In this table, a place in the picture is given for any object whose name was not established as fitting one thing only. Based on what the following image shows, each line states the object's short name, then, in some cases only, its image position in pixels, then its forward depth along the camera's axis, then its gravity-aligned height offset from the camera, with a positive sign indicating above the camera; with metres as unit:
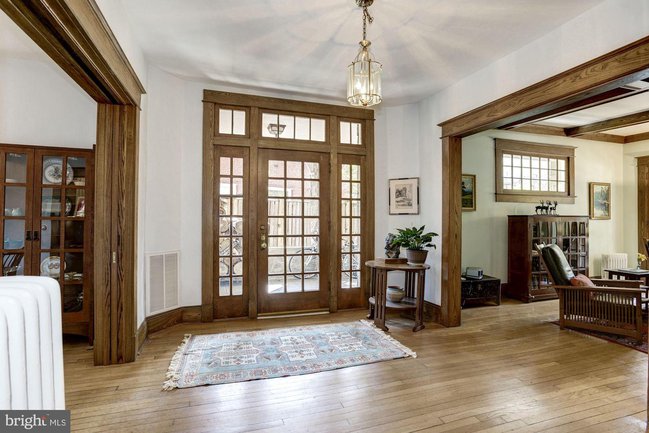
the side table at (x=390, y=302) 3.74 -0.90
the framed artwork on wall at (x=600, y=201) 6.18 +0.37
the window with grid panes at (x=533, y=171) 5.57 +0.86
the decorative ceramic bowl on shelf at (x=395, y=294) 3.94 -0.92
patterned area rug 2.67 -1.26
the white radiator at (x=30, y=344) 1.18 -0.50
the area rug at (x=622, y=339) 3.28 -1.28
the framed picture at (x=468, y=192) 5.30 +0.45
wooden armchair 3.47 -0.92
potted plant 3.88 -0.27
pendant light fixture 2.37 +1.04
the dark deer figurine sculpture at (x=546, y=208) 5.47 +0.20
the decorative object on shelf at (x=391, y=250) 3.92 -0.37
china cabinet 3.03 -0.02
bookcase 5.15 -0.47
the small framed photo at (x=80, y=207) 3.19 +0.10
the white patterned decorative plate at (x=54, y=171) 3.11 +0.45
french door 4.21 -0.17
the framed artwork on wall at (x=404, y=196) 4.50 +0.33
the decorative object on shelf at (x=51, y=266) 3.11 -0.46
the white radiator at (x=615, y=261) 6.07 -0.76
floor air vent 3.52 -0.71
